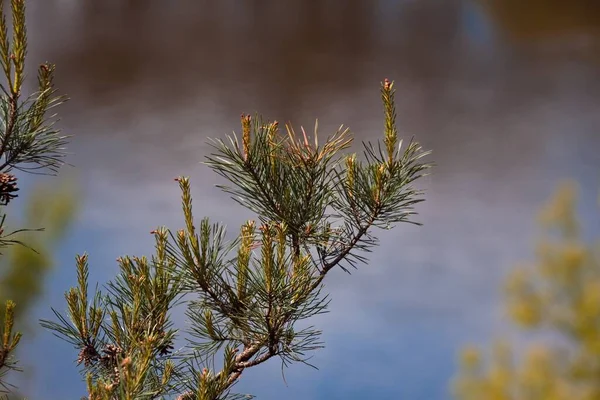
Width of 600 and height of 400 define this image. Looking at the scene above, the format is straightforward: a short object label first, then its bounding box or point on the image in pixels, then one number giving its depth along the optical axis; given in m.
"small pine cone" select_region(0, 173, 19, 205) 4.21
